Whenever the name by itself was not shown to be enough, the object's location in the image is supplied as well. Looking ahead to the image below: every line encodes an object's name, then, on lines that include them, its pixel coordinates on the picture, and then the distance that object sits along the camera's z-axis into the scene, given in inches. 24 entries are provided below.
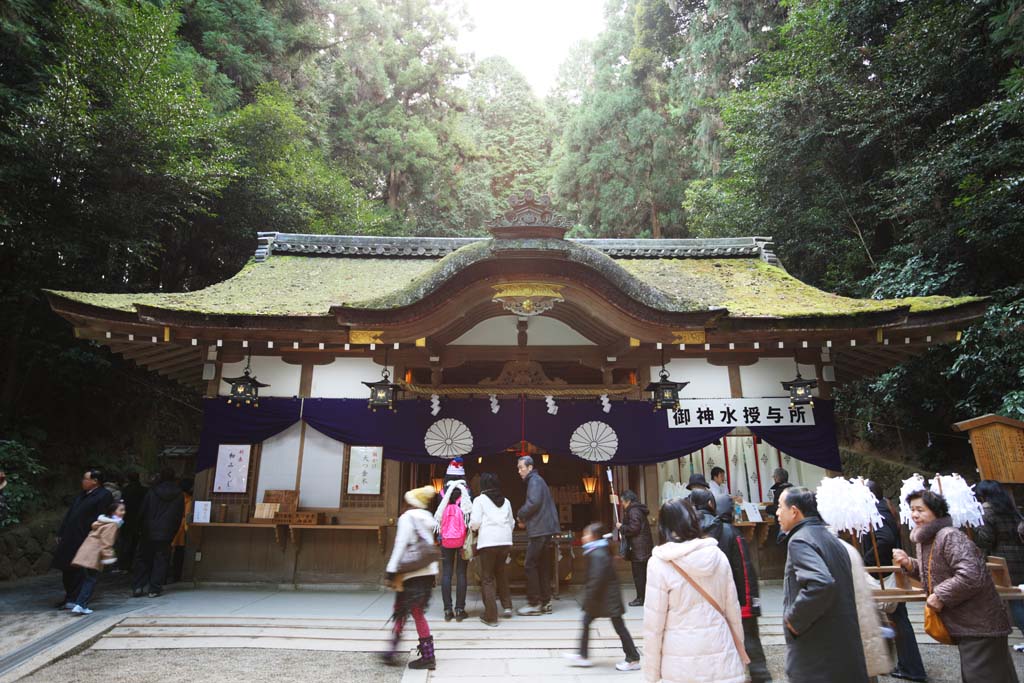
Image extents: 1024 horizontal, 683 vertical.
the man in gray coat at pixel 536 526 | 251.1
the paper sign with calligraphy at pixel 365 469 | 329.7
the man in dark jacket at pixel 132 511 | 363.9
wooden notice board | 274.5
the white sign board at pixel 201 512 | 316.2
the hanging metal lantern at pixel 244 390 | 308.5
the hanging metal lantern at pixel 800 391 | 314.0
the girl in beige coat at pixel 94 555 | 246.8
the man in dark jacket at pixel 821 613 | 108.6
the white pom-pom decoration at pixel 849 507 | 187.8
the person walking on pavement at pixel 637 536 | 263.0
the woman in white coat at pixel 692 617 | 110.3
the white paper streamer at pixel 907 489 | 175.8
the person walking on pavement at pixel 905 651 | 180.2
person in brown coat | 135.8
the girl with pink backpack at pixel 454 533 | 247.0
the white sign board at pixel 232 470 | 327.3
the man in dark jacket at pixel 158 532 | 291.4
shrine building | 288.8
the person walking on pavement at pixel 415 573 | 182.4
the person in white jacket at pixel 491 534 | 242.4
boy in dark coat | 180.7
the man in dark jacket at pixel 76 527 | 254.5
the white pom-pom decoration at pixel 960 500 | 195.9
